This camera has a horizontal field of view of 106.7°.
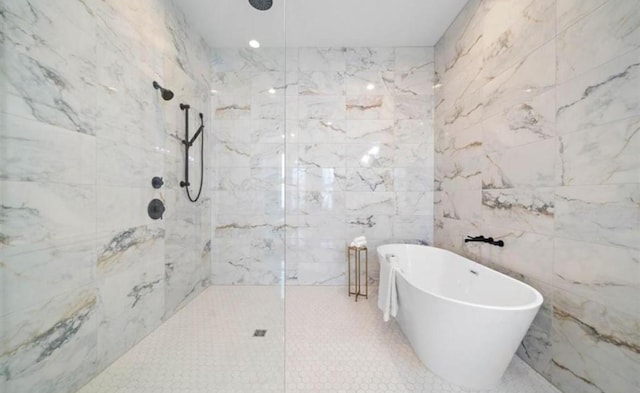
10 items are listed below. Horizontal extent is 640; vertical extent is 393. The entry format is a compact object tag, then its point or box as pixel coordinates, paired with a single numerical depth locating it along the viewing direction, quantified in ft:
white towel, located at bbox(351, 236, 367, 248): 8.52
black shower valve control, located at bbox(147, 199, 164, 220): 5.73
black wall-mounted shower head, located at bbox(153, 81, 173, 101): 5.82
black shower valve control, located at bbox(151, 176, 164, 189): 5.77
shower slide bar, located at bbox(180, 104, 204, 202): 6.49
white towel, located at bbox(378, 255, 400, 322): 5.67
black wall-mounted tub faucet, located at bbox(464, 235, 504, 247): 5.79
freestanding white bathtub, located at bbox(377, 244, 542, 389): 3.87
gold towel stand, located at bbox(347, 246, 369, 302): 8.41
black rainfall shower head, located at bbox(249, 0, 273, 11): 6.32
